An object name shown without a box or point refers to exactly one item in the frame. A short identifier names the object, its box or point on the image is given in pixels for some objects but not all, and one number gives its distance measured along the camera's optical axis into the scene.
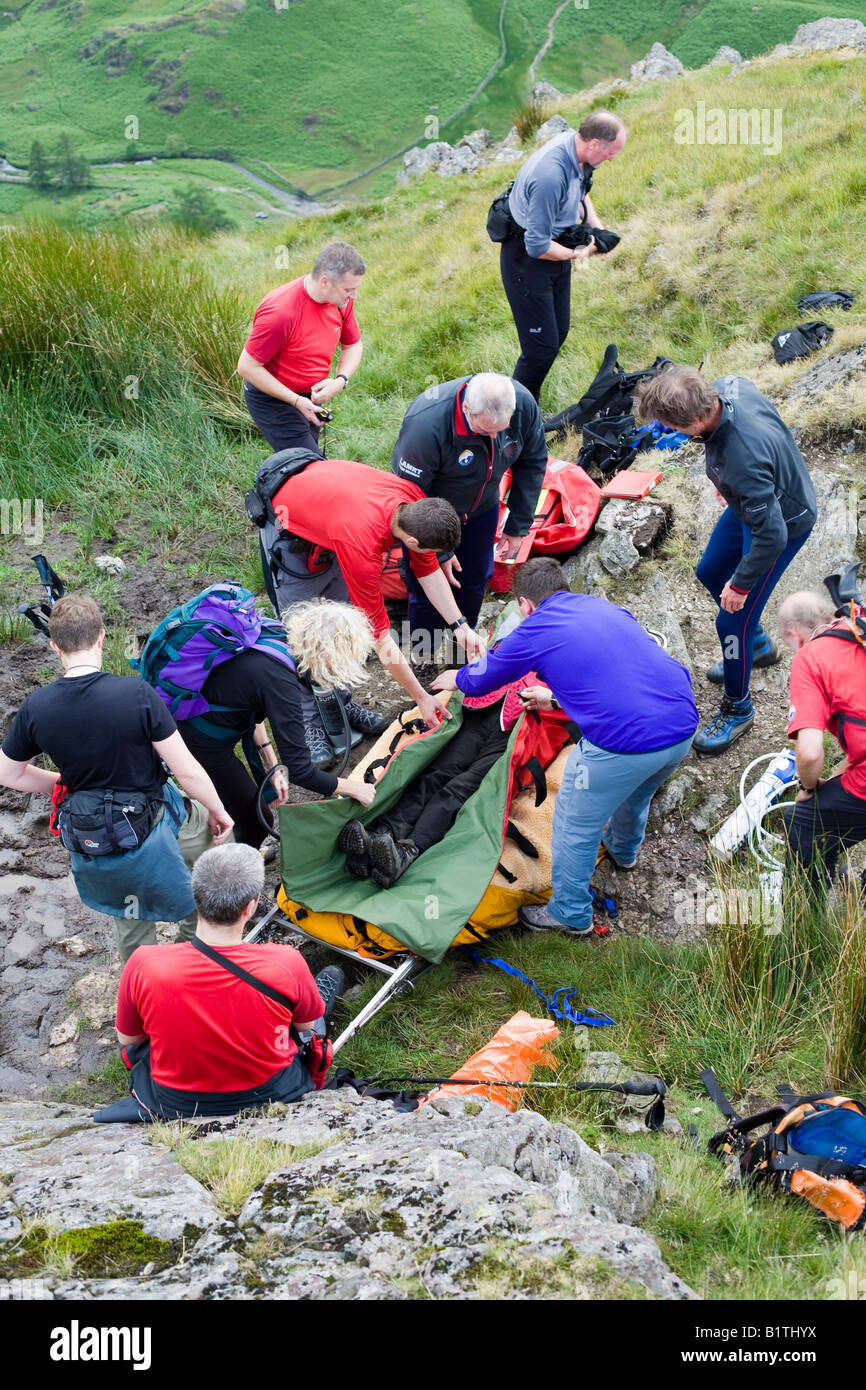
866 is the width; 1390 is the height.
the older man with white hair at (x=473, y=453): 4.16
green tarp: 3.79
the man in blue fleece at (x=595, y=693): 3.49
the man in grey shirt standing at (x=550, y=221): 5.27
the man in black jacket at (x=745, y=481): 3.68
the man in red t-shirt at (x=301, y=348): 4.87
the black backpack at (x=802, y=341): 6.46
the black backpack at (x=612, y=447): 6.40
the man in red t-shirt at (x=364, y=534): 3.83
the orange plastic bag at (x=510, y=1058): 3.12
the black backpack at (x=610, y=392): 6.73
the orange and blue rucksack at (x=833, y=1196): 2.38
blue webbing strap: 3.54
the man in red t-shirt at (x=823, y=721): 3.24
